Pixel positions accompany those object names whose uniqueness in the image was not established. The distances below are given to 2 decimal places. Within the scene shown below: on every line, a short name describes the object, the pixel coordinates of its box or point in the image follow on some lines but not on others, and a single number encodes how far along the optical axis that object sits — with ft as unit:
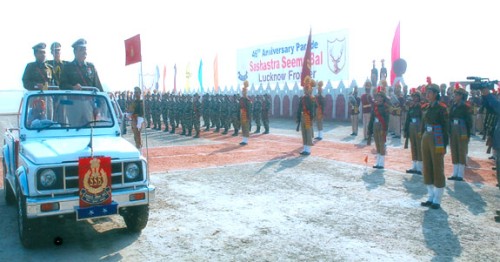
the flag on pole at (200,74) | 154.92
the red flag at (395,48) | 88.28
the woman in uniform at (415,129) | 32.73
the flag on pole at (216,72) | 146.52
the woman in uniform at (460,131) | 30.48
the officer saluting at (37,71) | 23.16
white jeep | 16.17
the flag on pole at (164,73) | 176.55
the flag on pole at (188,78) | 163.94
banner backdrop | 100.27
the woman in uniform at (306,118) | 43.23
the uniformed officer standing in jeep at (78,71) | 23.84
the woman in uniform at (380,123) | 34.42
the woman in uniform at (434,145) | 23.12
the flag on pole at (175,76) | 168.89
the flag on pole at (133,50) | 21.91
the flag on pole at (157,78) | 178.68
